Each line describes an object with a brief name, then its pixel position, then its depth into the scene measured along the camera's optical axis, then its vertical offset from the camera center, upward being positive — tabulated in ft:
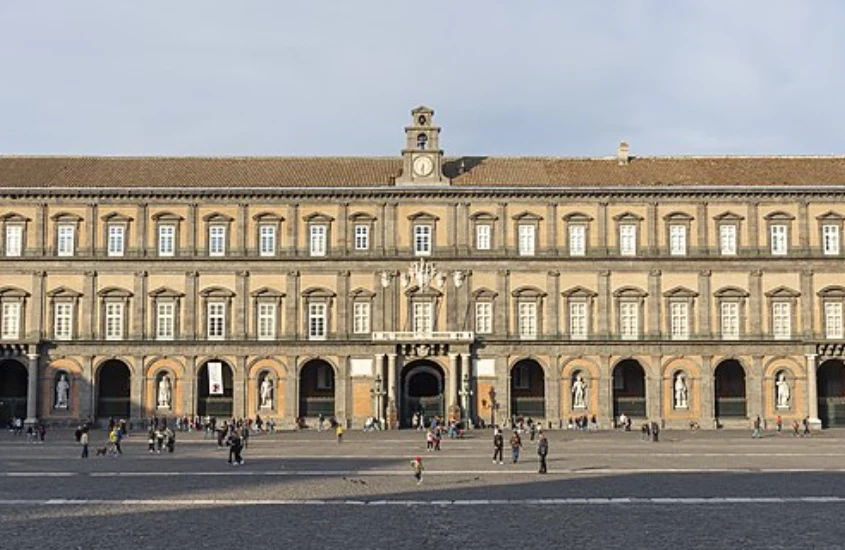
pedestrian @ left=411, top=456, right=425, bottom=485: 96.78 -8.34
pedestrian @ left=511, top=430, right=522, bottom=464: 124.25 -8.38
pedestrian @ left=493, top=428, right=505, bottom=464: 120.47 -7.80
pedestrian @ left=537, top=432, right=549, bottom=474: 109.81 -7.88
